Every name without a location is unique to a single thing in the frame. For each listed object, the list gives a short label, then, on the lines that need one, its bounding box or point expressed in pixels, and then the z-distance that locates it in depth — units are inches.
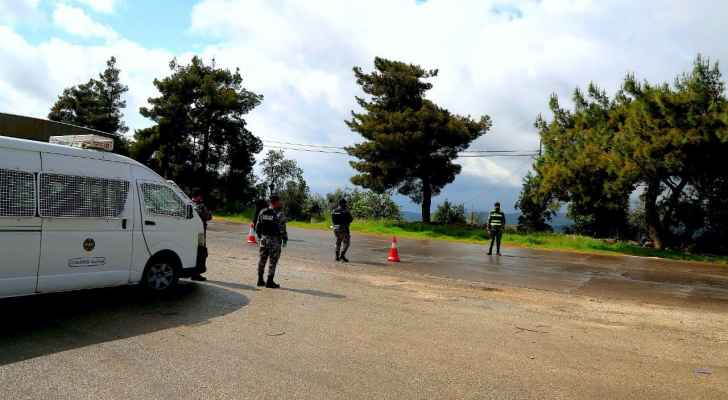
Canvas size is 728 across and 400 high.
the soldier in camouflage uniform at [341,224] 572.7
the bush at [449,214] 1481.3
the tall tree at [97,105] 2183.8
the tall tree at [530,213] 1403.8
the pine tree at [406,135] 1298.0
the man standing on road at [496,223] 724.0
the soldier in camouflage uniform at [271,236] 385.1
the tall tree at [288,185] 1721.2
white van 261.0
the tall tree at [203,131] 1857.8
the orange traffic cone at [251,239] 737.9
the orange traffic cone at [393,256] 606.2
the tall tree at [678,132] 846.5
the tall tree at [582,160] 962.1
